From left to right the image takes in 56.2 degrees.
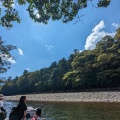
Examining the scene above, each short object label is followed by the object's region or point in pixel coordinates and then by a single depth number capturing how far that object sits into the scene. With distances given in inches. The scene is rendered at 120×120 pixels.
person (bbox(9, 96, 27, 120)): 223.0
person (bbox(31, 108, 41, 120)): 265.6
